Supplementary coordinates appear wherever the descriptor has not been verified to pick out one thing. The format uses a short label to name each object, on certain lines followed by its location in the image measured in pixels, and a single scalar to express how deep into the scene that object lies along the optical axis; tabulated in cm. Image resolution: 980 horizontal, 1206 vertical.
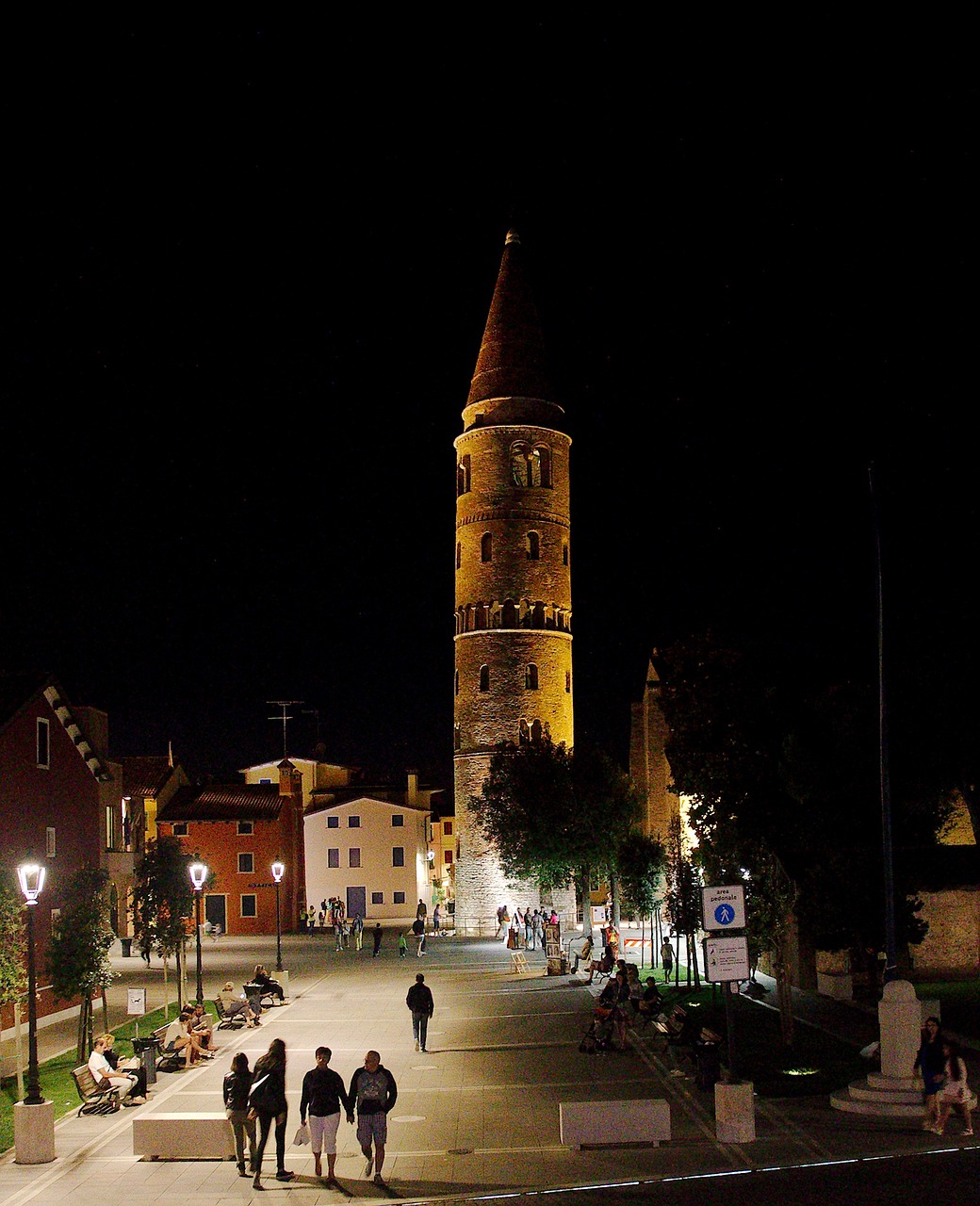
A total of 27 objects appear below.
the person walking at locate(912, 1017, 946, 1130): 1752
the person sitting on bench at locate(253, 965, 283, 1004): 3281
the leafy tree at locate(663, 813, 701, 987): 3597
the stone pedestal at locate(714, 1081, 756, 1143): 1709
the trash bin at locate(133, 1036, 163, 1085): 2217
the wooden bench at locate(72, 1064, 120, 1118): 2028
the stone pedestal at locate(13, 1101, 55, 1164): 1692
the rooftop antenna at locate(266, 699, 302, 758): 8981
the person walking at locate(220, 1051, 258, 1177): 1633
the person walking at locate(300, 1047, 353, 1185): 1596
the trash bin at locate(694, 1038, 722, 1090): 2069
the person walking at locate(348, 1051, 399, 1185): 1600
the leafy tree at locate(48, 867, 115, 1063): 2550
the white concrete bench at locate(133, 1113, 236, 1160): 1686
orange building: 6906
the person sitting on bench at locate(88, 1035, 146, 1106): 2098
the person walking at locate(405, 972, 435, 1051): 2559
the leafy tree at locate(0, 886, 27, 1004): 2417
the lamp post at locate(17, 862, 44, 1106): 1678
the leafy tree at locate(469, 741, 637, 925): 5531
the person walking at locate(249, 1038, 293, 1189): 1593
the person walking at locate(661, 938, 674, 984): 4125
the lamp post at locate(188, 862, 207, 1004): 3173
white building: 7712
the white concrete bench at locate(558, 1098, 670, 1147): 1688
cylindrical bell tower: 6706
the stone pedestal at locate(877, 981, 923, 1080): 1903
